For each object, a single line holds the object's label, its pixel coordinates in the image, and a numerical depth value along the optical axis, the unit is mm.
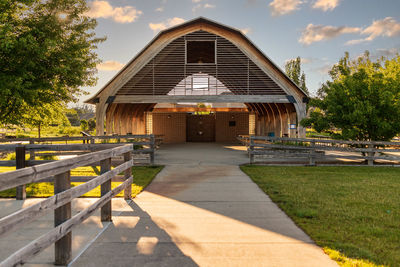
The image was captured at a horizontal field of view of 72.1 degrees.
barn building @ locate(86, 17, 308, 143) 16344
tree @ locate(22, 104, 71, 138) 13578
